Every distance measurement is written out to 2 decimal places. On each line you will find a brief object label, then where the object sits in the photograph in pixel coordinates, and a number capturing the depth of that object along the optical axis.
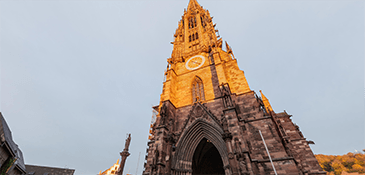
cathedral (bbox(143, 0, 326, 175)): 9.26
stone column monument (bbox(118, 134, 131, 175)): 13.53
